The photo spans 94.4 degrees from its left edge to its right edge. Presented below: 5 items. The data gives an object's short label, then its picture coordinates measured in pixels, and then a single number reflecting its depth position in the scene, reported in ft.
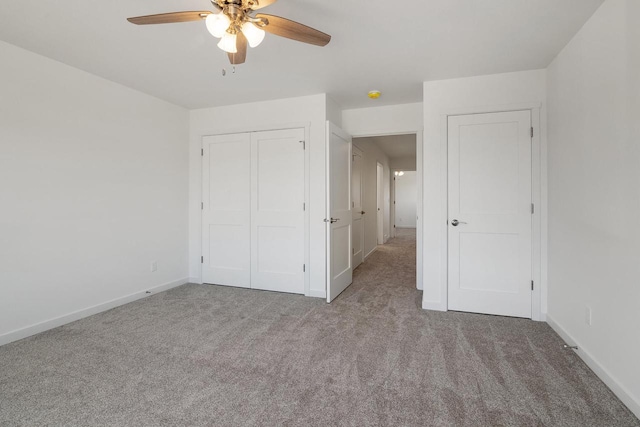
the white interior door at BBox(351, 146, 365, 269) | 15.93
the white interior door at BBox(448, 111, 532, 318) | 9.20
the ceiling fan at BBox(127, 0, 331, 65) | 5.16
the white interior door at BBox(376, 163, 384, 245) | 23.66
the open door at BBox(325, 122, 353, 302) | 10.60
